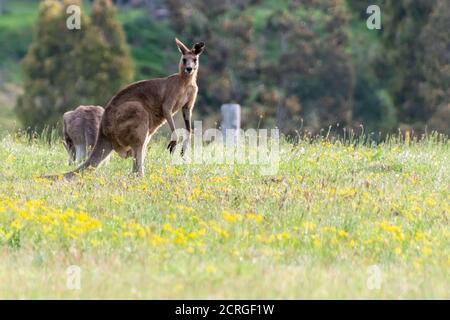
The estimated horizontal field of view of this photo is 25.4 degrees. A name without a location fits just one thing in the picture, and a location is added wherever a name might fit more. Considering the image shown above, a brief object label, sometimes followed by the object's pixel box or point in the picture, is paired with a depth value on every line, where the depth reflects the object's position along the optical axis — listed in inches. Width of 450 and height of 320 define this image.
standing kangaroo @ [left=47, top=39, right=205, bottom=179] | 452.1
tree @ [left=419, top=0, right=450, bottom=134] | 1486.2
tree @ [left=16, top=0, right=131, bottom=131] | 1517.0
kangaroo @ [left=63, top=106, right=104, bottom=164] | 502.0
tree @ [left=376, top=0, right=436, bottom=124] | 1524.4
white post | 711.1
